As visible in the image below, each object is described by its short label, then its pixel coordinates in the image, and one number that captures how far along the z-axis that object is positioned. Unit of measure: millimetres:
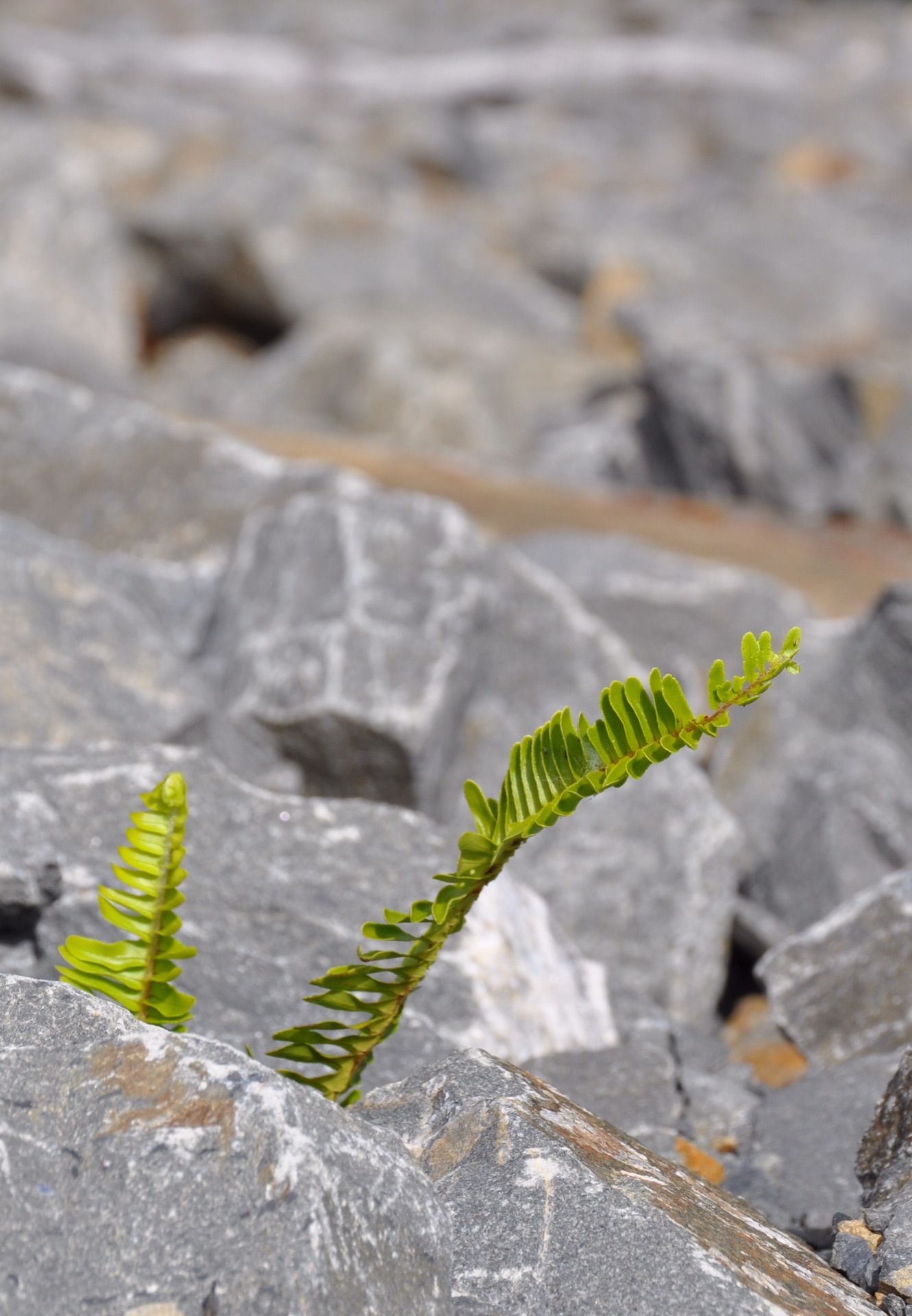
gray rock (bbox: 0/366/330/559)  4309
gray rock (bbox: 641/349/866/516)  9898
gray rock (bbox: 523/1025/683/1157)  2271
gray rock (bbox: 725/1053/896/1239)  2104
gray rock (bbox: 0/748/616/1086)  2268
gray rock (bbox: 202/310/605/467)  10148
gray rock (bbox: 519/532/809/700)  4496
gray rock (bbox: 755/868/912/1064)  2664
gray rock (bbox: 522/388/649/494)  10500
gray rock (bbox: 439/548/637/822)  3684
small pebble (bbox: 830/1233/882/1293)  1598
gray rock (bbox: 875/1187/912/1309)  1533
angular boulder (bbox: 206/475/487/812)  3396
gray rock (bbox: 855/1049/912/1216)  1693
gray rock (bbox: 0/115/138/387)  10305
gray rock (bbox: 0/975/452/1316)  1305
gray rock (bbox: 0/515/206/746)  3014
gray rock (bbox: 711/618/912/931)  3555
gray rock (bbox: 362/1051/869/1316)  1427
